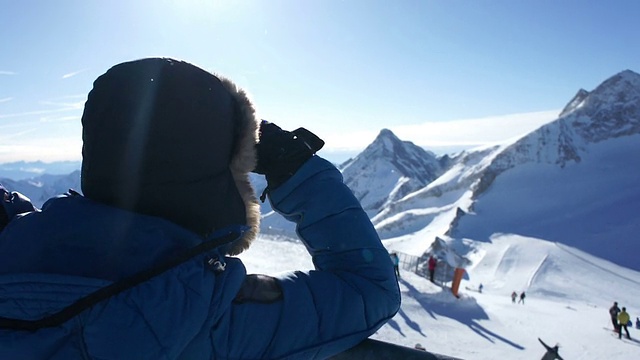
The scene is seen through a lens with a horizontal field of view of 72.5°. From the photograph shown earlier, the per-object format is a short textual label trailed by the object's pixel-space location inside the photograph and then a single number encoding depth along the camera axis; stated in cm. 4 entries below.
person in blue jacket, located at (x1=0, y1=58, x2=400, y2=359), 112
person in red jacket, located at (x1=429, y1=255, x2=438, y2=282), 2008
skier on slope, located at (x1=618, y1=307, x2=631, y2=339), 1585
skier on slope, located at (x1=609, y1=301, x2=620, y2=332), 1653
